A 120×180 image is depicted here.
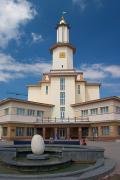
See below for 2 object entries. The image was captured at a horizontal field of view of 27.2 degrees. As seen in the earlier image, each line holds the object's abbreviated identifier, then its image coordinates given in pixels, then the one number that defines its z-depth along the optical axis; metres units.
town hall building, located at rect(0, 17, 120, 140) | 45.64
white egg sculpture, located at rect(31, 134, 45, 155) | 17.08
